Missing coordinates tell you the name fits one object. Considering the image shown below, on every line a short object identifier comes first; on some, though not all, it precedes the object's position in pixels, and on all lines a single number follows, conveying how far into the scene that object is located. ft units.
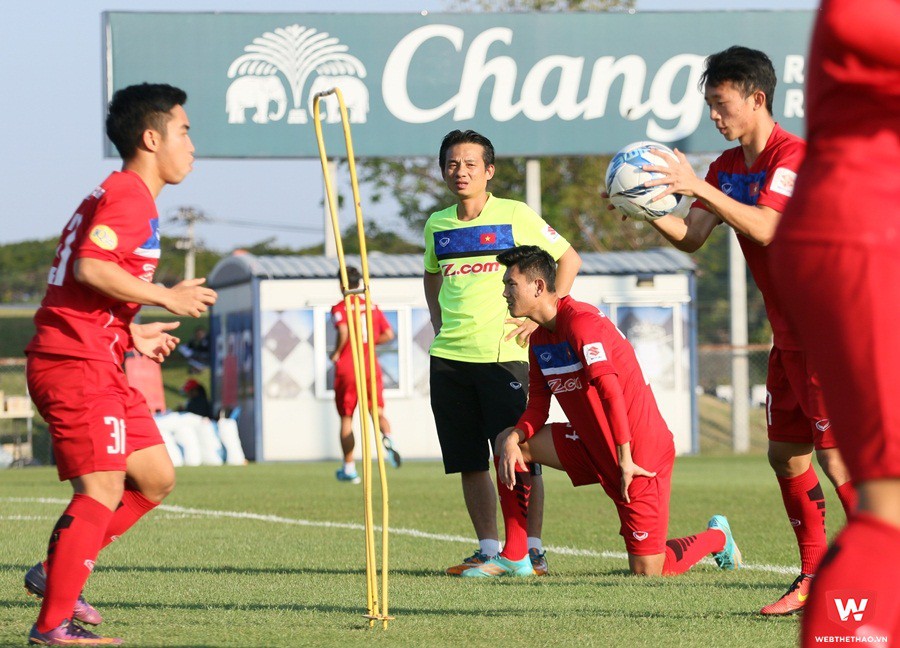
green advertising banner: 164.55
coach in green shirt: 49.32
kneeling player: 44.96
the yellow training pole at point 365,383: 33.27
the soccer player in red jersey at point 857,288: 16.24
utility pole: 549.13
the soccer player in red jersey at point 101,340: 31.17
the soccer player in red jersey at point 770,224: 35.42
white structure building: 151.94
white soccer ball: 34.53
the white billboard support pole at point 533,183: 167.84
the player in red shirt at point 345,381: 104.37
